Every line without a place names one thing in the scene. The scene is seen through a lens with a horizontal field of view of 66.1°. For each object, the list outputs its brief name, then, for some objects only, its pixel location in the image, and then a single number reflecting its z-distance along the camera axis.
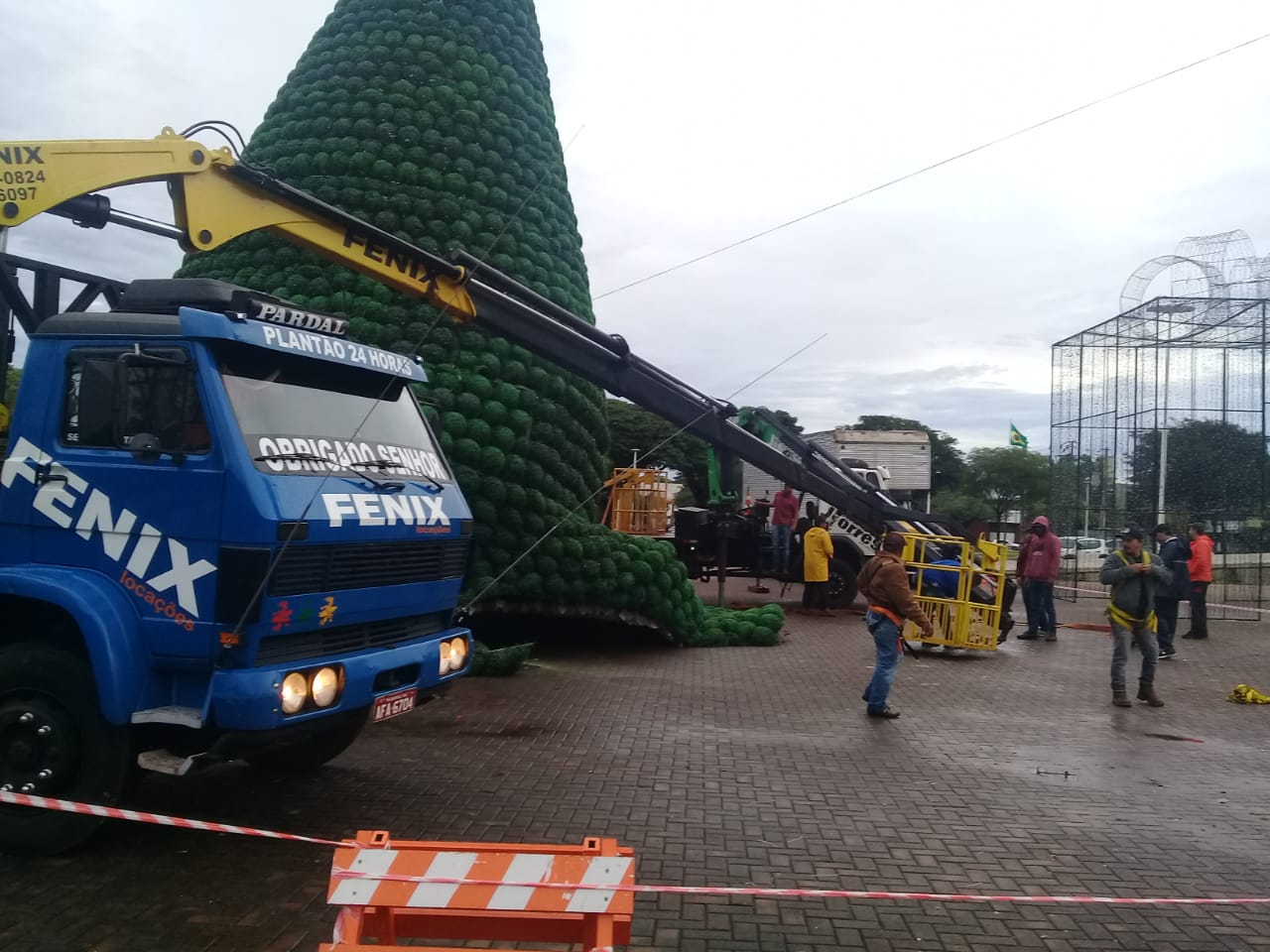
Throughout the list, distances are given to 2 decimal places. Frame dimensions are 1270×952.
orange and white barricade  2.98
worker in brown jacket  8.16
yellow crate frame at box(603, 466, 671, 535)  18.72
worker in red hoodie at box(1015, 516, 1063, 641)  13.24
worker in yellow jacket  15.11
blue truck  4.44
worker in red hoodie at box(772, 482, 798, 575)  16.02
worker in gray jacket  8.88
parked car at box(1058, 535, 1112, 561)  20.71
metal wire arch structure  17.44
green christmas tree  10.14
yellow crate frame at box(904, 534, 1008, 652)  11.75
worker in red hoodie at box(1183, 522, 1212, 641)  13.85
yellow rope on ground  9.34
